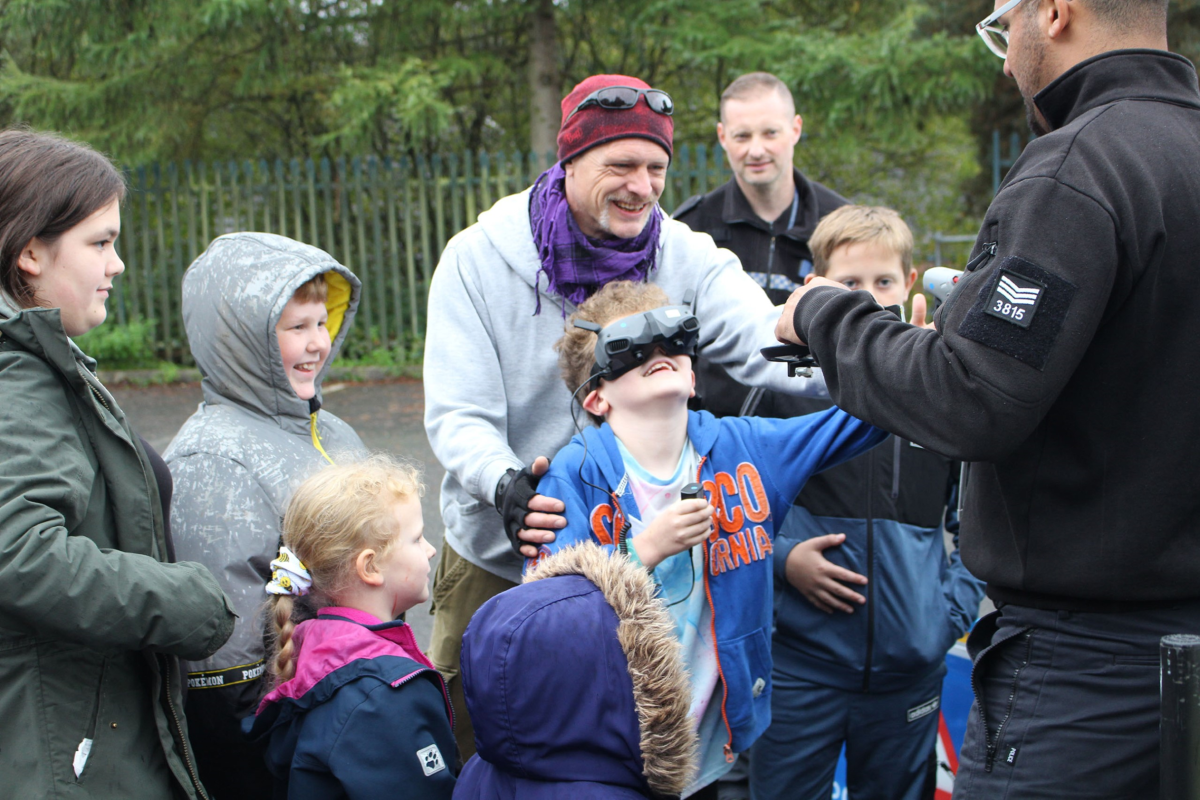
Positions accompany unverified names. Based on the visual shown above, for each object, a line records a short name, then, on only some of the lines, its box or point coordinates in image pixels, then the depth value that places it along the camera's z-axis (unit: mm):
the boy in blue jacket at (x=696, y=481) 2477
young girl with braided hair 2041
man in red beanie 2834
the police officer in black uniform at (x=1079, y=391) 1745
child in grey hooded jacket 2373
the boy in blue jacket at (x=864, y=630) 3008
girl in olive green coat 1781
